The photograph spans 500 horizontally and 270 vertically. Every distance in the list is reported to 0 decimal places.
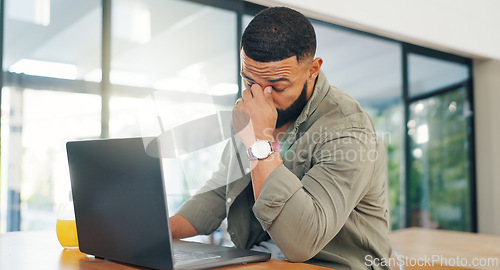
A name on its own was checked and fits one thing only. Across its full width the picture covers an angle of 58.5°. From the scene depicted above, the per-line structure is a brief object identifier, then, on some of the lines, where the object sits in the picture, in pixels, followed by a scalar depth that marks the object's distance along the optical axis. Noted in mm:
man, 913
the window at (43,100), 2301
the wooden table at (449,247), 1733
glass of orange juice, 1004
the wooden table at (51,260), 815
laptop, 719
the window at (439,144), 4086
